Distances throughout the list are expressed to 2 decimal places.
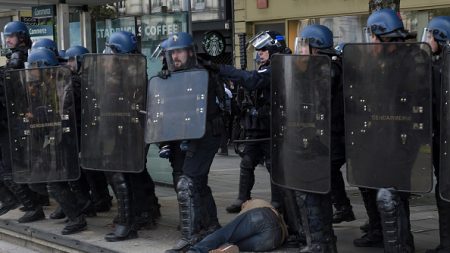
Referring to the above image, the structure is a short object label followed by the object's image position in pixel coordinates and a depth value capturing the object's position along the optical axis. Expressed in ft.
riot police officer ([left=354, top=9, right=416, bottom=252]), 16.11
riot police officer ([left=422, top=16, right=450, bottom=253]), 15.94
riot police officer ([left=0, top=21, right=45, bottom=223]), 25.85
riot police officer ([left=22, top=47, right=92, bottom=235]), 23.18
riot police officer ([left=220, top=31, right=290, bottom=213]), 22.40
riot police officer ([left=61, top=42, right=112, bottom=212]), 25.22
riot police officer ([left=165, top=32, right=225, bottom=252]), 19.43
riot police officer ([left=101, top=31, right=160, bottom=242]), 21.76
